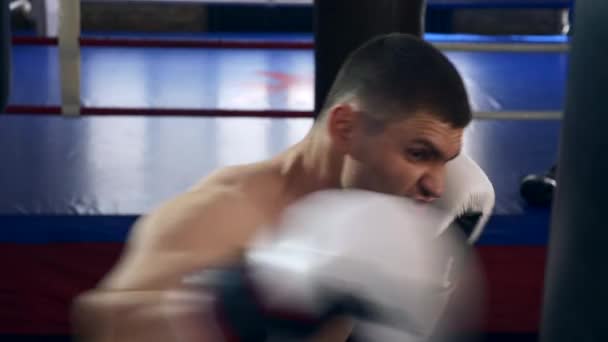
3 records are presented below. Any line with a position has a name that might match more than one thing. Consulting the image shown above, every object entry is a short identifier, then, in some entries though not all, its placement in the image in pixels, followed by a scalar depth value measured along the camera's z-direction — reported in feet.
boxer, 12.27
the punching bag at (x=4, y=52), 14.91
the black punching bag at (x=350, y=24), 15.96
